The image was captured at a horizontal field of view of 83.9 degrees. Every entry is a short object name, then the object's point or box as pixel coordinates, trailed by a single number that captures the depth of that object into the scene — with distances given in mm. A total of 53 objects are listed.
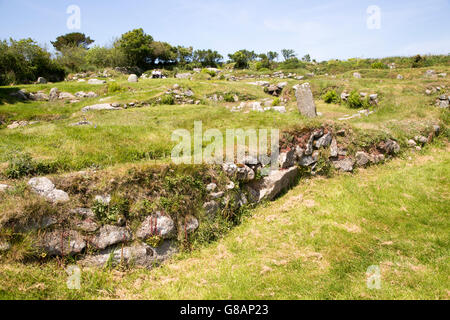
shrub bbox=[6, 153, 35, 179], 5734
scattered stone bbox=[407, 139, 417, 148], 11516
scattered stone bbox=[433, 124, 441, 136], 12267
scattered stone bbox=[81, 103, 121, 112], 15873
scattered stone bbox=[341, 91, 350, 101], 19059
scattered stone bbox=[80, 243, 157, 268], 5227
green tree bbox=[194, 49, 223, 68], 60594
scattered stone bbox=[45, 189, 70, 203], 5129
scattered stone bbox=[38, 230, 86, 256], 4898
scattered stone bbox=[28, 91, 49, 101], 20058
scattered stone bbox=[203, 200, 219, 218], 6626
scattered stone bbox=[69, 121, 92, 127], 9964
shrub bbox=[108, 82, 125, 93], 21297
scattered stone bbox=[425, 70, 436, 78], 24450
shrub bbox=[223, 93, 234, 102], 21000
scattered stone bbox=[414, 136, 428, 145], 11780
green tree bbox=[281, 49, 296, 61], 71481
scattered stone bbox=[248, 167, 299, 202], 7957
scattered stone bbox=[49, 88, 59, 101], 19934
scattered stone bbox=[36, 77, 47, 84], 28859
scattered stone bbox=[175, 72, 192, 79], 38900
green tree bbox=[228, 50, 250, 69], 54966
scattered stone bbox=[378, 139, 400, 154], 10820
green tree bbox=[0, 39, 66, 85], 26672
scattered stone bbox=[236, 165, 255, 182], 7461
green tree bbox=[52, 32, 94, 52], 69562
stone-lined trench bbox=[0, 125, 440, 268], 5008
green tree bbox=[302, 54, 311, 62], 63506
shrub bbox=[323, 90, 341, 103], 19500
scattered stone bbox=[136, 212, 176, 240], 5680
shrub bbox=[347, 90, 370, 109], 17703
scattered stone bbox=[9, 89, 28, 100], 19047
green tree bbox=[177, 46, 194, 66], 55656
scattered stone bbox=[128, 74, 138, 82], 27314
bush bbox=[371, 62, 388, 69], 37219
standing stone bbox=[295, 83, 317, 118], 13102
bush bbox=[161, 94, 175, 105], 17906
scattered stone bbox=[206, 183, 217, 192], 6781
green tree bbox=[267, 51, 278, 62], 69125
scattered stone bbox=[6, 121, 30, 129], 13570
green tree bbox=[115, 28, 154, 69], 44938
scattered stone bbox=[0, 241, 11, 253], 4535
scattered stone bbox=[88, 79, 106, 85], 25519
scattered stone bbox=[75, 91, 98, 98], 20828
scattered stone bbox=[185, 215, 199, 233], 6219
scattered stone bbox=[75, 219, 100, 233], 5199
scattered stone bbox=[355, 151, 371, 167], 10203
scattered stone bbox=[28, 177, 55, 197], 5148
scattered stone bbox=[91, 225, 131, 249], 5266
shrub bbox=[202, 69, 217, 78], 38219
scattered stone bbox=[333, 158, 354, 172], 9922
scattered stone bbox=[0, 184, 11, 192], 4977
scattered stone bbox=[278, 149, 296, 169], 8586
